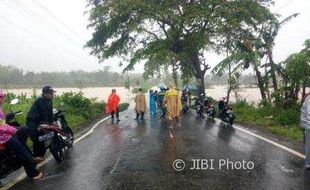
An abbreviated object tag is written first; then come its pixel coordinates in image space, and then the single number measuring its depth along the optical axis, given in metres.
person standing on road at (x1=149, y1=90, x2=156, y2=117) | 11.33
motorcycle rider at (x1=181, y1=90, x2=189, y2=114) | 12.04
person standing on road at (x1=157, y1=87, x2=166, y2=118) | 10.88
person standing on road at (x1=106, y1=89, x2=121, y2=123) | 10.52
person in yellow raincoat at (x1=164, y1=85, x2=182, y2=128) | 8.77
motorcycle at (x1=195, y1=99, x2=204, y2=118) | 10.89
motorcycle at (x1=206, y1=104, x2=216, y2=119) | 10.00
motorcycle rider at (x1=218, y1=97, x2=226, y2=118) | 8.79
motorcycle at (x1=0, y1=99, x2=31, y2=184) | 3.87
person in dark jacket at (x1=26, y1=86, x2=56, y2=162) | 4.59
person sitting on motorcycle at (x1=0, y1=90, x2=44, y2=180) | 3.81
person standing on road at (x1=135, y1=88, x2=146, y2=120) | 10.75
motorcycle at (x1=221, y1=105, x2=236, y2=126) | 8.26
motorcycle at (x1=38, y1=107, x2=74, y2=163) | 4.58
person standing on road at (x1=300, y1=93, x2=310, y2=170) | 4.18
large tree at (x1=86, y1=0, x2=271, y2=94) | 14.44
